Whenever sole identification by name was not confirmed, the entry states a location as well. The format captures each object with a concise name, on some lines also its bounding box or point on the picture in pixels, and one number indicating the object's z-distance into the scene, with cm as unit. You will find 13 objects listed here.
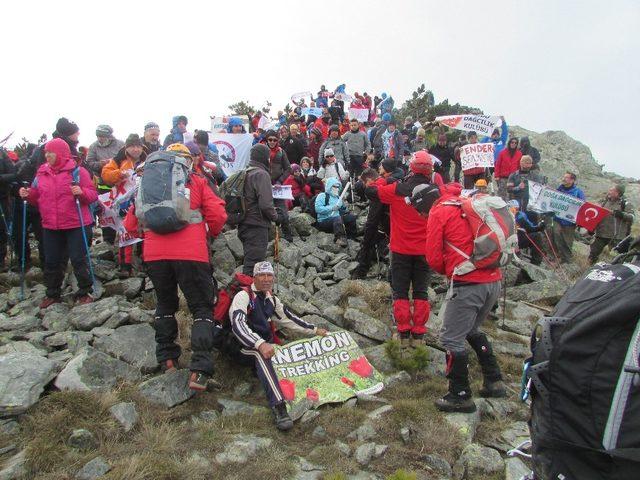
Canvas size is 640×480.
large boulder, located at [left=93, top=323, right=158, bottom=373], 589
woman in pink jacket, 703
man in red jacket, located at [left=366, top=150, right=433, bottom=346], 686
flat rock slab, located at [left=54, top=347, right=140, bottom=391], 510
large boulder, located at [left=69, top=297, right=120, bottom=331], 671
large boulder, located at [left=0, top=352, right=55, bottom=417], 466
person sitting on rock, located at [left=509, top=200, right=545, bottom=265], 1239
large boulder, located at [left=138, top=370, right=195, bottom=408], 521
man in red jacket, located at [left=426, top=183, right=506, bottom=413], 522
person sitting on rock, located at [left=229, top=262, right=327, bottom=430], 518
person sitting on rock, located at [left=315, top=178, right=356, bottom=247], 1190
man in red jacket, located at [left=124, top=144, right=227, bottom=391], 520
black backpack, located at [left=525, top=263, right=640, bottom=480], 199
